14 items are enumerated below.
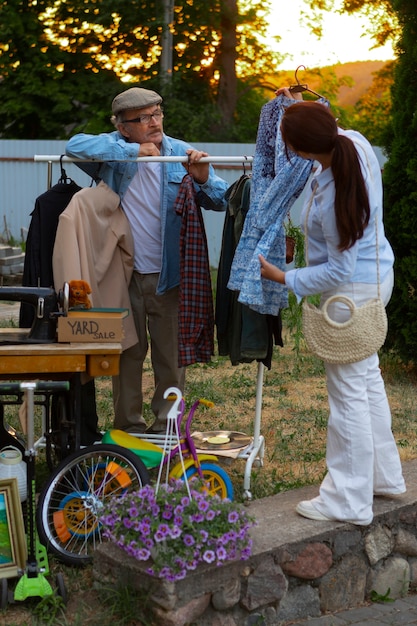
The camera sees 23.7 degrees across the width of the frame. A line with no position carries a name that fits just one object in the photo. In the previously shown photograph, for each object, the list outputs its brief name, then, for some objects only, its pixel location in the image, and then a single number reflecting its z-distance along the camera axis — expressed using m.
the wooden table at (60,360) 3.96
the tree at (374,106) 25.00
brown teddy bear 4.27
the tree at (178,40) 21.50
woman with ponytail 3.81
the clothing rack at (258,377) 4.55
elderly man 4.71
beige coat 4.61
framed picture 3.82
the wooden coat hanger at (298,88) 4.45
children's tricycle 4.02
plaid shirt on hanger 4.70
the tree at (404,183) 7.14
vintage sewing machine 4.11
